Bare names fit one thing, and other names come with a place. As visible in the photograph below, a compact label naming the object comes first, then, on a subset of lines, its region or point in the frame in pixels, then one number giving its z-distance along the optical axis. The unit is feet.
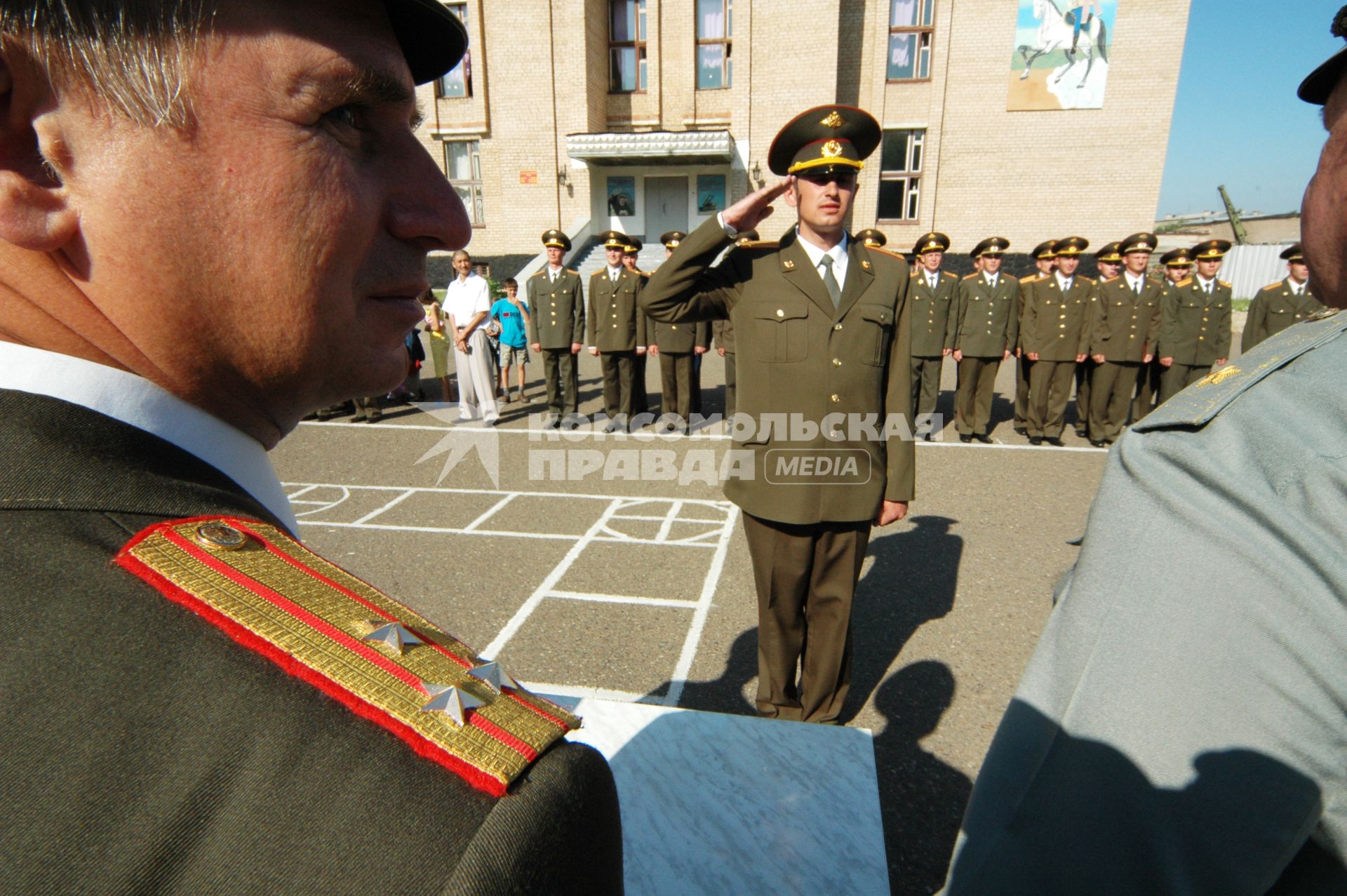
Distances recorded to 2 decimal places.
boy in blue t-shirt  32.73
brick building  56.39
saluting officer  9.02
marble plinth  4.04
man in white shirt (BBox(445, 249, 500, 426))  26.50
